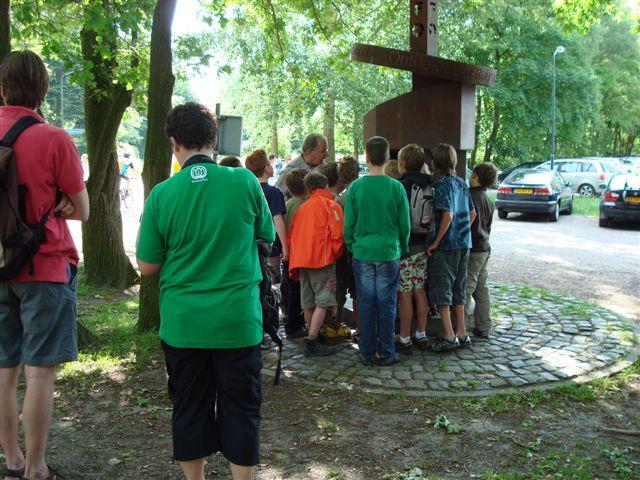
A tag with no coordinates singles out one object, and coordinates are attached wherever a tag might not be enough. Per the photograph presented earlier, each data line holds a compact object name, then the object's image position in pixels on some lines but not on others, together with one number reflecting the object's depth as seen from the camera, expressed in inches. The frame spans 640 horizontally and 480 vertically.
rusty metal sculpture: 238.7
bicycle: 915.4
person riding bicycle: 905.9
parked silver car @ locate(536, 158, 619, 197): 1042.7
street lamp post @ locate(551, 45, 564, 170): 1162.2
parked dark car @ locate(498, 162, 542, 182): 1239.2
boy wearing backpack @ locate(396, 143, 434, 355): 217.5
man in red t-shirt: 117.3
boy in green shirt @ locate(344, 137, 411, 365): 202.4
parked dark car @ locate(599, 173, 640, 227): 629.3
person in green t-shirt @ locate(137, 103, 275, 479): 108.6
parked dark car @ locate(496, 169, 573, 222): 721.0
